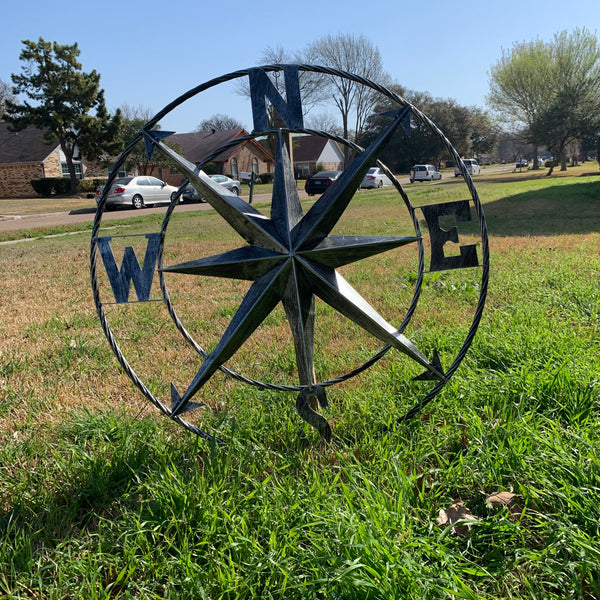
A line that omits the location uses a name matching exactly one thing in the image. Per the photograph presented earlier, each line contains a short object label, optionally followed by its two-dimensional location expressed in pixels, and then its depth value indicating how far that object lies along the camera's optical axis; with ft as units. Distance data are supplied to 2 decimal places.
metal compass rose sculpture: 7.54
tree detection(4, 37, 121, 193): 110.63
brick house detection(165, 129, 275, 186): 151.94
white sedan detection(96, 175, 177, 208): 76.43
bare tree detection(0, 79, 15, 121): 196.24
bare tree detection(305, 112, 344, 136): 173.47
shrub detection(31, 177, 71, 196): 117.80
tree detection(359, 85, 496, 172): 173.06
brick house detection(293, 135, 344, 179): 191.11
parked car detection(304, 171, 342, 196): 89.81
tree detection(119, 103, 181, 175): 118.19
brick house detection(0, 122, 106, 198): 123.65
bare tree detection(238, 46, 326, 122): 95.04
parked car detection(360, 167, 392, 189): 107.45
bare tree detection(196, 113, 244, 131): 270.26
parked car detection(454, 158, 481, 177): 143.23
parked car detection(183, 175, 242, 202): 86.17
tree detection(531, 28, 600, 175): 112.37
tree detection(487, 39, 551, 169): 126.41
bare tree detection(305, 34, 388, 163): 126.21
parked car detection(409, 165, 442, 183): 118.42
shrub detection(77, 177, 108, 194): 118.52
